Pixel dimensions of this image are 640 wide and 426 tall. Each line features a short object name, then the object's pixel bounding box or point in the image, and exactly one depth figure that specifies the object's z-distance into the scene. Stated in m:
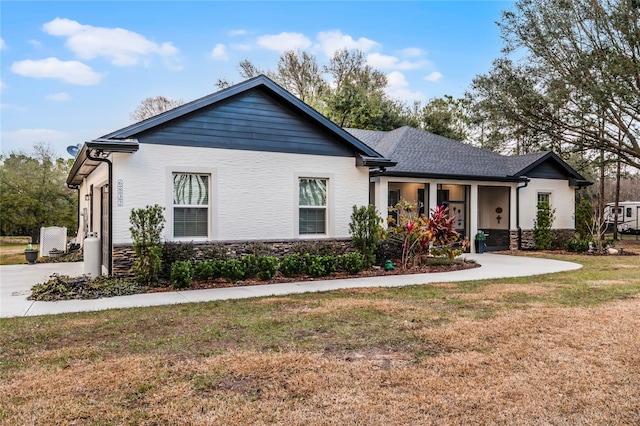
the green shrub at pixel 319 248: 10.55
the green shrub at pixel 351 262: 10.58
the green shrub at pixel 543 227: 17.66
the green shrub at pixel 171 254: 9.15
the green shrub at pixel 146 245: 8.70
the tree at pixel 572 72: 16.58
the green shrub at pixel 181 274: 8.69
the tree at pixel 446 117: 28.88
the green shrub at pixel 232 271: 9.27
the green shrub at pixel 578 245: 16.75
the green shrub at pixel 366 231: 11.01
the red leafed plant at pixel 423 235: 11.36
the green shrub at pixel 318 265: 10.14
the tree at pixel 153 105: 32.78
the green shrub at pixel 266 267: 9.59
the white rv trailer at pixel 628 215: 29.41
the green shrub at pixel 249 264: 9.56
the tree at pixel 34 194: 22.52
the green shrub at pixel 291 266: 9.96
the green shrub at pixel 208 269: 9.07
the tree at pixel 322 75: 30.30
